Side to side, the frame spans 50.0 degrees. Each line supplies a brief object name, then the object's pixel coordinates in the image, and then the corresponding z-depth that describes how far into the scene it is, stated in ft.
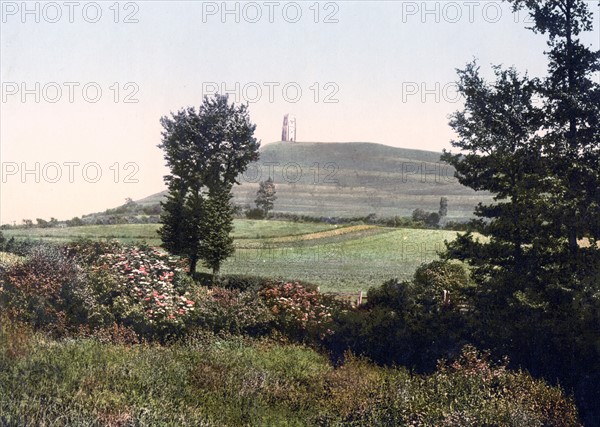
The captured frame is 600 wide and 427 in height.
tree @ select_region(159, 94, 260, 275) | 111.34
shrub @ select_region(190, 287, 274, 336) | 55.16
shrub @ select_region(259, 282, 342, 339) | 55.57
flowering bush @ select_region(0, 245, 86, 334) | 53.52
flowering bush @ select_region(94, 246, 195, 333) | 53.93
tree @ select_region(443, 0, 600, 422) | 44.96
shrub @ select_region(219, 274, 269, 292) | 79.46
